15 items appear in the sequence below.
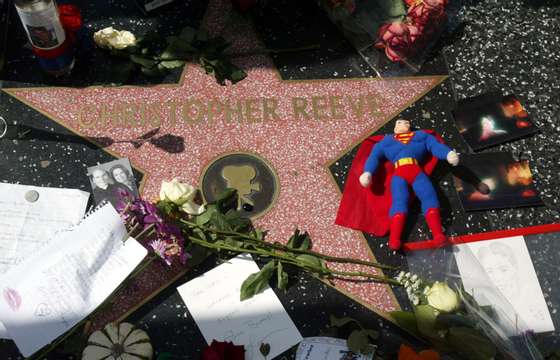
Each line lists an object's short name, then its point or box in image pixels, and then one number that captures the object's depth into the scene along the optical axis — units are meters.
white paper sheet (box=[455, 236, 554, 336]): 1.42
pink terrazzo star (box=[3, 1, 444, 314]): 1.63
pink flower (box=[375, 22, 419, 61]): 1.82
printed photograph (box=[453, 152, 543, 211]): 1.68
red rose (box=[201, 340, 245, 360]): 1.35
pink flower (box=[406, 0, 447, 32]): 1.81
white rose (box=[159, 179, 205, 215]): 1.49
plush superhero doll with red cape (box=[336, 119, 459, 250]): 1.57
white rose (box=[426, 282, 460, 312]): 1.42
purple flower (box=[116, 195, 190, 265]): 1.45
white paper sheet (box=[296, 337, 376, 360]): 1.44
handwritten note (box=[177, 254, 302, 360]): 1.47
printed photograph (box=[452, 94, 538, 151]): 1.78
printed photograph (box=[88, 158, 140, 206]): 1.62
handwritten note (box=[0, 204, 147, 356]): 1.40
